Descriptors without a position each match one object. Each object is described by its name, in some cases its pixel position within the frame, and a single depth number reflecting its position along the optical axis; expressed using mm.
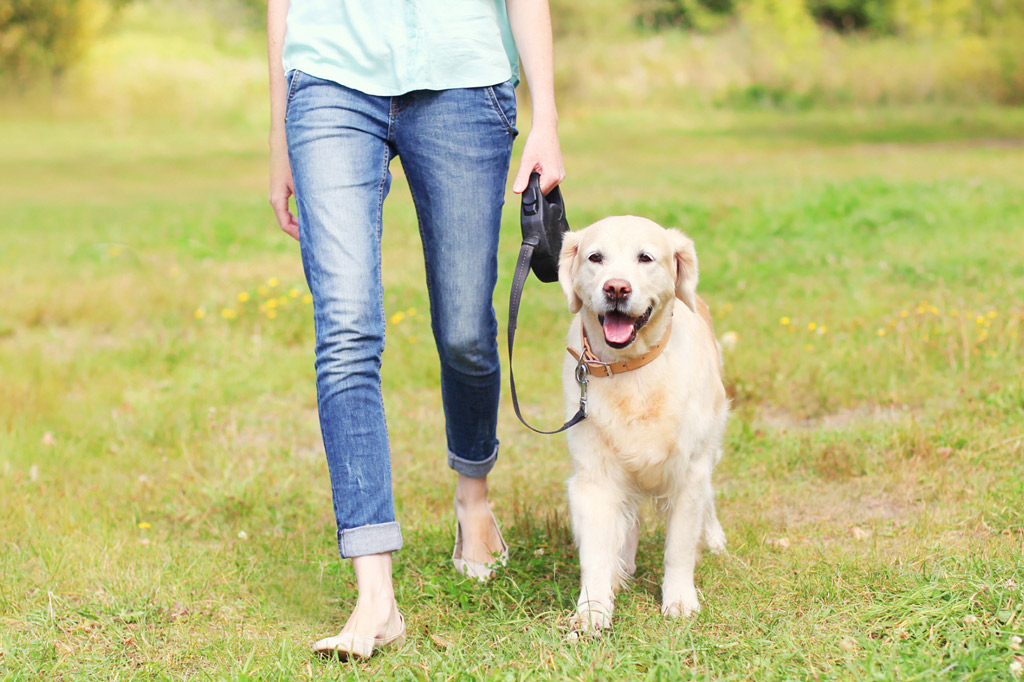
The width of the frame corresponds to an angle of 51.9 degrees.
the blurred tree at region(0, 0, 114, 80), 22141
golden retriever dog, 2762
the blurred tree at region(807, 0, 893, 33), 26672
